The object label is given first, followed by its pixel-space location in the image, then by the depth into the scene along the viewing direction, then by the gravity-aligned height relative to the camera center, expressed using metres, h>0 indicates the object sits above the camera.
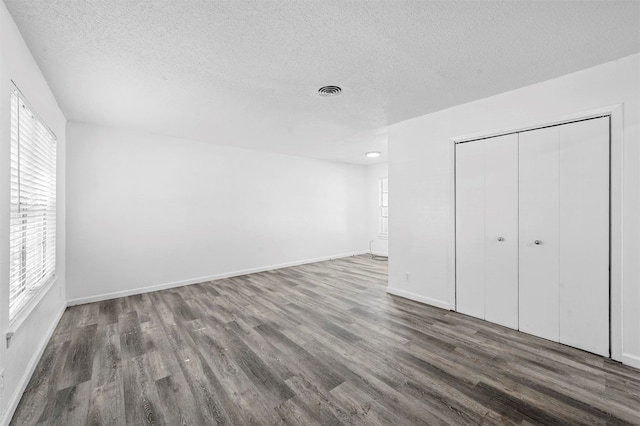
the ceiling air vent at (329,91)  2.89 +1.31
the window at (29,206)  1.99 +0.04
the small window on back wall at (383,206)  7.62 +0.18
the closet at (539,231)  2.48 -0.19
